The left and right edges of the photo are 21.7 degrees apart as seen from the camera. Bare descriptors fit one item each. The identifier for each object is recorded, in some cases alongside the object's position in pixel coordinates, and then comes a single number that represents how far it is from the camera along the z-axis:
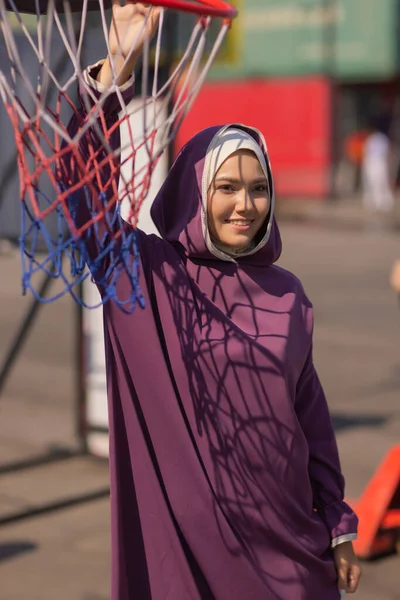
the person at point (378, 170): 23.27
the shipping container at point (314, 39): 29.83
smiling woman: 2.53
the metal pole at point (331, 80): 26.62
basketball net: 2.35
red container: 26.97
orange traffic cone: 4.72
